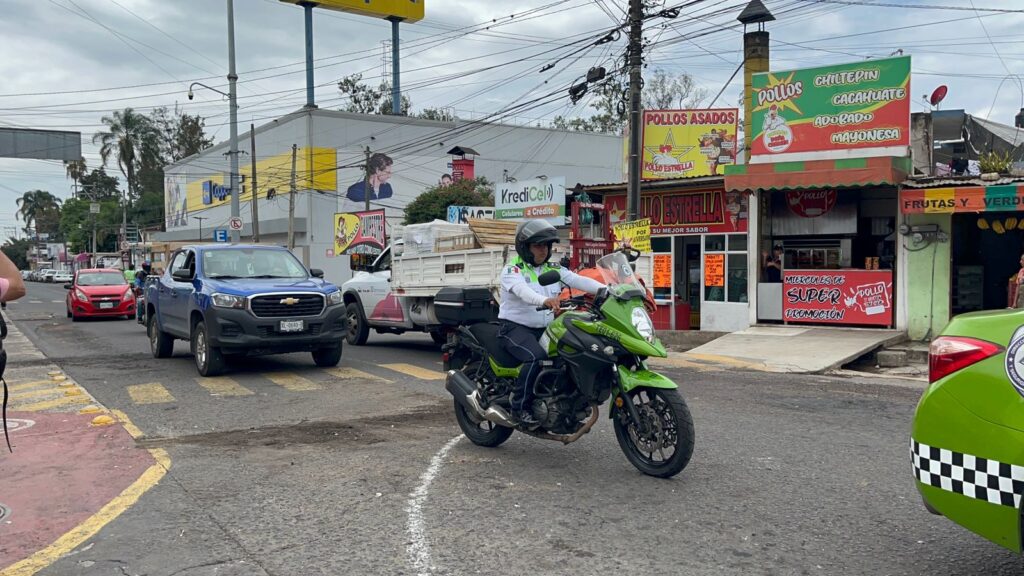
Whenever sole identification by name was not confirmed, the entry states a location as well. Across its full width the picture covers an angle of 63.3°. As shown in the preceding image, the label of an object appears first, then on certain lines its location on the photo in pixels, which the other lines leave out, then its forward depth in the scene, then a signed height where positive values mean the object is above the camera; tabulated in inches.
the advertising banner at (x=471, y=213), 1256.2 +66.3
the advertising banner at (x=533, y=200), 1106.7 +76.5
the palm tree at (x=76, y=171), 3804.1 +411.4
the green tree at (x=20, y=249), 5420.3 +76.8
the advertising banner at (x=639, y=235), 595.5 +14.1
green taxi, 127.4 -28.3
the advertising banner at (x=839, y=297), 647.8 -35.4
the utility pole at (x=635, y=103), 661.9 +121.8
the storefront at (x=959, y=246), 568.4 +4.1
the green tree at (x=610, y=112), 2055.9 +415.6
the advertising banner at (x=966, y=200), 553.3 +35.5
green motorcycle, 217.3 -35.1
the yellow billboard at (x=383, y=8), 1975.8 +604.4
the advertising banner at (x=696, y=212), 726.5 +38.5
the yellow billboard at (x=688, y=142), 952.3 +129.9
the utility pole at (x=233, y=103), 1117.1 +210.5
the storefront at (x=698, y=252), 728.8 +2.3
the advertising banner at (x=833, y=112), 626.5 +111.5
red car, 914.1 -41.1
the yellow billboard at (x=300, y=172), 1946.4 +209.0
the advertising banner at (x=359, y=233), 1210.0 +37.8
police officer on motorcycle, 241.9 -13.8
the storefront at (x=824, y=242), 644.1 +9.5
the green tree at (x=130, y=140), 3152.1 +459.3
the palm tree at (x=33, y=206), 4965.6 +329.4
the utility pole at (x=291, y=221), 1700.3 +74.3
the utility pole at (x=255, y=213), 1526.8 +84.8
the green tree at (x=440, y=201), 1677.3 +113.0
